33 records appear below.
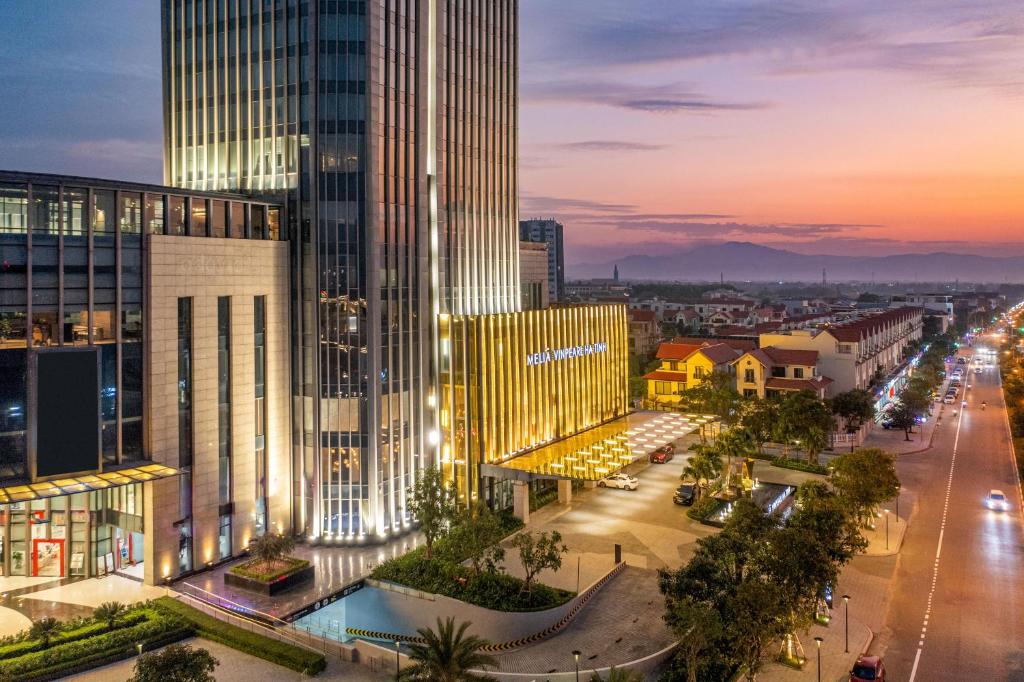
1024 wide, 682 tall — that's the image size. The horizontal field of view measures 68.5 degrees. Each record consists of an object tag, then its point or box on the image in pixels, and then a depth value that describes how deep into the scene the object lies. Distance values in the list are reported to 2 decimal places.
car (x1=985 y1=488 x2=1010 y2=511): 59.00
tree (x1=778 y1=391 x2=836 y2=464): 68.12
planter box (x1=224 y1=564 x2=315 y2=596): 40.69
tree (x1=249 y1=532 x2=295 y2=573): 41.56
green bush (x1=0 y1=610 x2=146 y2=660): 33.66
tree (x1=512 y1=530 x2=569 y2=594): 39.19
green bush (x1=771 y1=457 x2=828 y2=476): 68.50
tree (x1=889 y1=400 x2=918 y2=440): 85.56
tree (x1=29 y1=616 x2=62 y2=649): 34.31
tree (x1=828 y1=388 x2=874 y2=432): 79.38
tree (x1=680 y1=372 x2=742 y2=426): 78.06
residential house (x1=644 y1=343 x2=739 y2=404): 95.06
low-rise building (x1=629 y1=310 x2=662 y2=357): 144.00
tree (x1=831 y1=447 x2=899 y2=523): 49.75
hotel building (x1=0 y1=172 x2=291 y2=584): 38.41
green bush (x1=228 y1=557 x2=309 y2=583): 41.09
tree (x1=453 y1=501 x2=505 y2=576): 40.38
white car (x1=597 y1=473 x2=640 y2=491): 62.16
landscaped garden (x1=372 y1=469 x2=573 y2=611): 39.34
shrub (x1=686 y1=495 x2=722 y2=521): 53.84
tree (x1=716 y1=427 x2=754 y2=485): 59.41
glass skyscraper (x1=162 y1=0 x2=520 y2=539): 48.81
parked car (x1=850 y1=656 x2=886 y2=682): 32.75
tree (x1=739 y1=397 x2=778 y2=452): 68.00
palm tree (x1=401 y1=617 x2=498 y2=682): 29.28
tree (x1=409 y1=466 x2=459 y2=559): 44.03
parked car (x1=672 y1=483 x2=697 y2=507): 57.28
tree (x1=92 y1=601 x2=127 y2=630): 36.53
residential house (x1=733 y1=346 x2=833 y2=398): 89.42
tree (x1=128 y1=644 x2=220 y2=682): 27.88
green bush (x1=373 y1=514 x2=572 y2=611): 39.12
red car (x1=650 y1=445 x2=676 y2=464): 71.69
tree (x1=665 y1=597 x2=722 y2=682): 30.72
